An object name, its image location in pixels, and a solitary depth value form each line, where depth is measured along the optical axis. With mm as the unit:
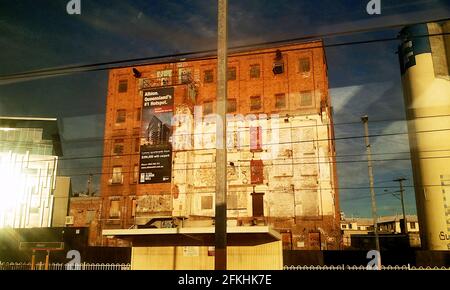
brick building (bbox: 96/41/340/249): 34188
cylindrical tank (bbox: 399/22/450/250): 25141
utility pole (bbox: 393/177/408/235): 44488
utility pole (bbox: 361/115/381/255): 24422
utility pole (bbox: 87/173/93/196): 51359
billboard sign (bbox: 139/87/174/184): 36938
